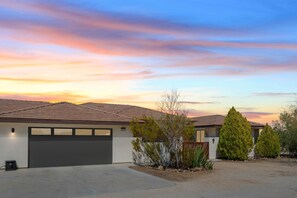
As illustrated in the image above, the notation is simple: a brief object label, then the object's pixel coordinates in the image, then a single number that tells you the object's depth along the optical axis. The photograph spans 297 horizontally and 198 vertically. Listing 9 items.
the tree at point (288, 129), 18.94
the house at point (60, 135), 12.87
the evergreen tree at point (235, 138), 17.18
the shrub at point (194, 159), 12.80
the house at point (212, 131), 18.53
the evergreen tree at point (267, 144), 18.68
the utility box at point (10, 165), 12.37
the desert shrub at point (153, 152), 13.30
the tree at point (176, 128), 13.01
